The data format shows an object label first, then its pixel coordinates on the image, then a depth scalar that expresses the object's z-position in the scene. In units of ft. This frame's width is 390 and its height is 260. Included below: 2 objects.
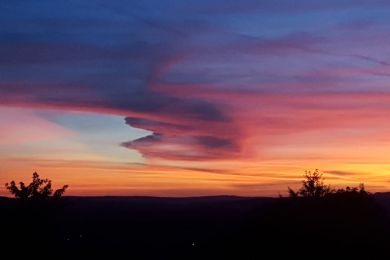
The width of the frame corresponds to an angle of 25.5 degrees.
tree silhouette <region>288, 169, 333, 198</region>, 260.83
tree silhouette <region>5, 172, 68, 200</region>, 233.14
